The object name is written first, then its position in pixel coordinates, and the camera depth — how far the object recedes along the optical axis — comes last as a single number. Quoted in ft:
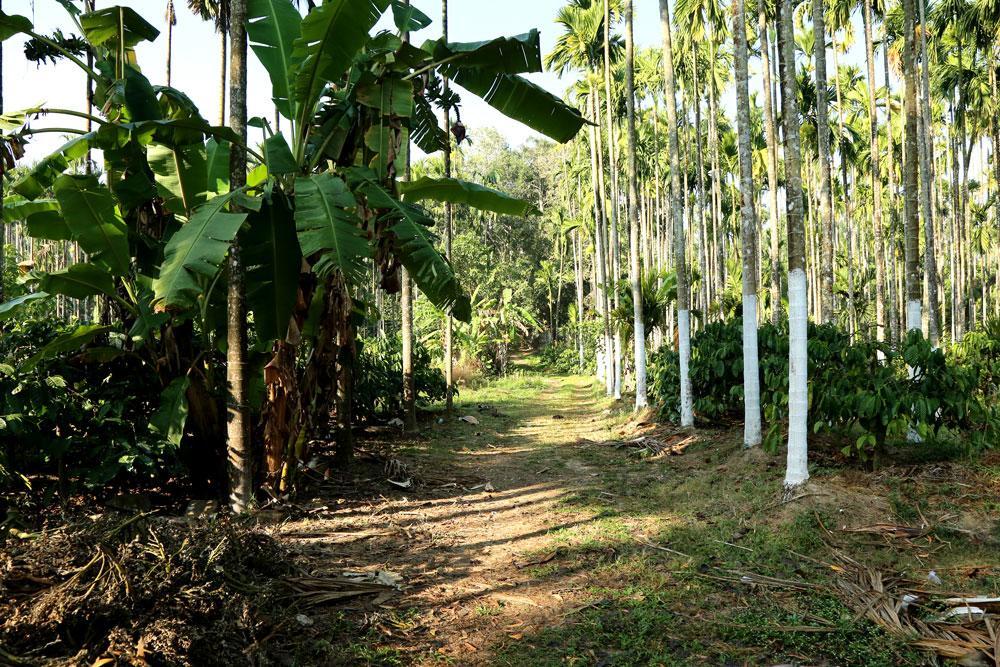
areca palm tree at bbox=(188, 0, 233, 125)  50.09
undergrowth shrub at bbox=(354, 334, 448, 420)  41.63
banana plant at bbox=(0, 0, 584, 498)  20.02
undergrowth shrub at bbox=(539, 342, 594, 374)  105.76
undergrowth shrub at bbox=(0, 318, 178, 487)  20.34
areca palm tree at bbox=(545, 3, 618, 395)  64.75
